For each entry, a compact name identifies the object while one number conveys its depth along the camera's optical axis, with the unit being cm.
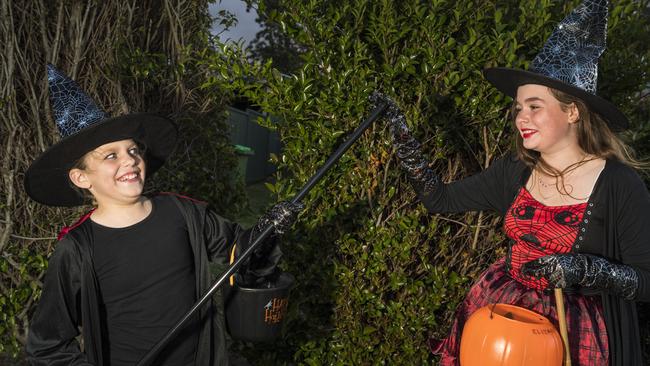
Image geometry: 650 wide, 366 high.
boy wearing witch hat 197
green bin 929
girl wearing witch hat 196
